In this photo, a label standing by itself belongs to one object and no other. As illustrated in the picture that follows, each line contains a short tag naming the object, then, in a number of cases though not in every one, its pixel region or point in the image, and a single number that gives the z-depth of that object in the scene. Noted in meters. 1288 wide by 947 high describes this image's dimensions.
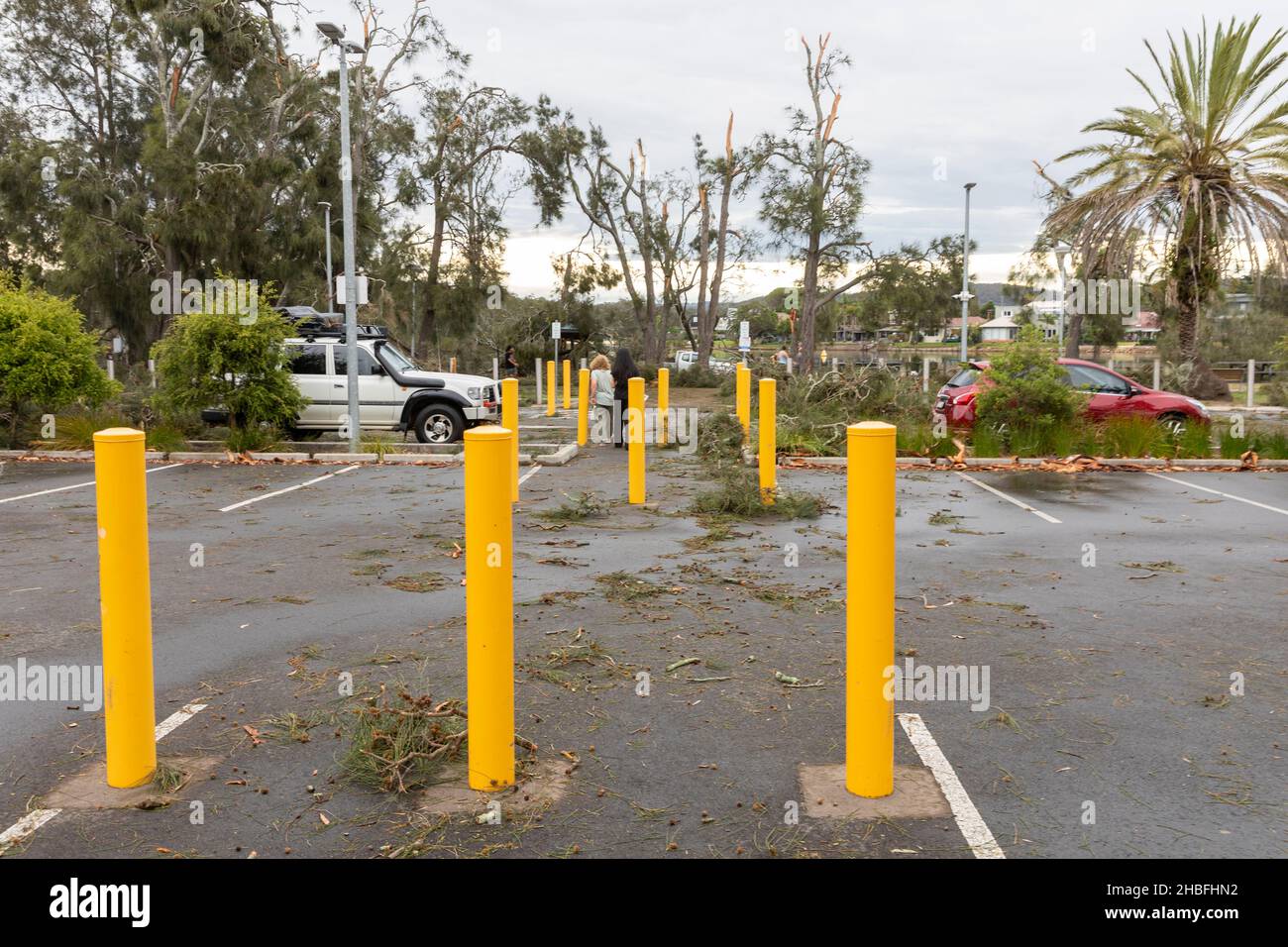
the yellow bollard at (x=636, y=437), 11.56
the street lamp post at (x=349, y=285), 17.25
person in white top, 19.34
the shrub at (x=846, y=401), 18.45
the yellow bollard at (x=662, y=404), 18.61
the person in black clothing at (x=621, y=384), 18.14
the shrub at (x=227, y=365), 16.52
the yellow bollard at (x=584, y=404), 18.59
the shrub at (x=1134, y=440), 16.17
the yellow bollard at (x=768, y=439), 11.66
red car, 17.44
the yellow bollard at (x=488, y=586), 4.05
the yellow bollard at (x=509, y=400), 13.34
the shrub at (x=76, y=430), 17.14
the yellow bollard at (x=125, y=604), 4.18
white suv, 18.19
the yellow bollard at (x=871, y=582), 4.05
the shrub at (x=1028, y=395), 16.22
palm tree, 21.84
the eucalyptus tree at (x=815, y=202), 36.72
